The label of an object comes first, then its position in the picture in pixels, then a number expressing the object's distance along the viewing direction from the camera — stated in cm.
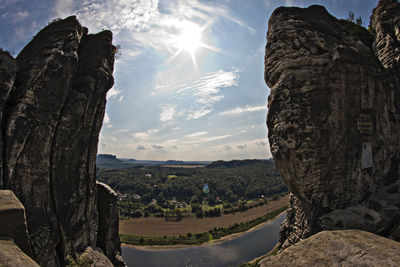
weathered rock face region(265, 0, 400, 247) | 960
